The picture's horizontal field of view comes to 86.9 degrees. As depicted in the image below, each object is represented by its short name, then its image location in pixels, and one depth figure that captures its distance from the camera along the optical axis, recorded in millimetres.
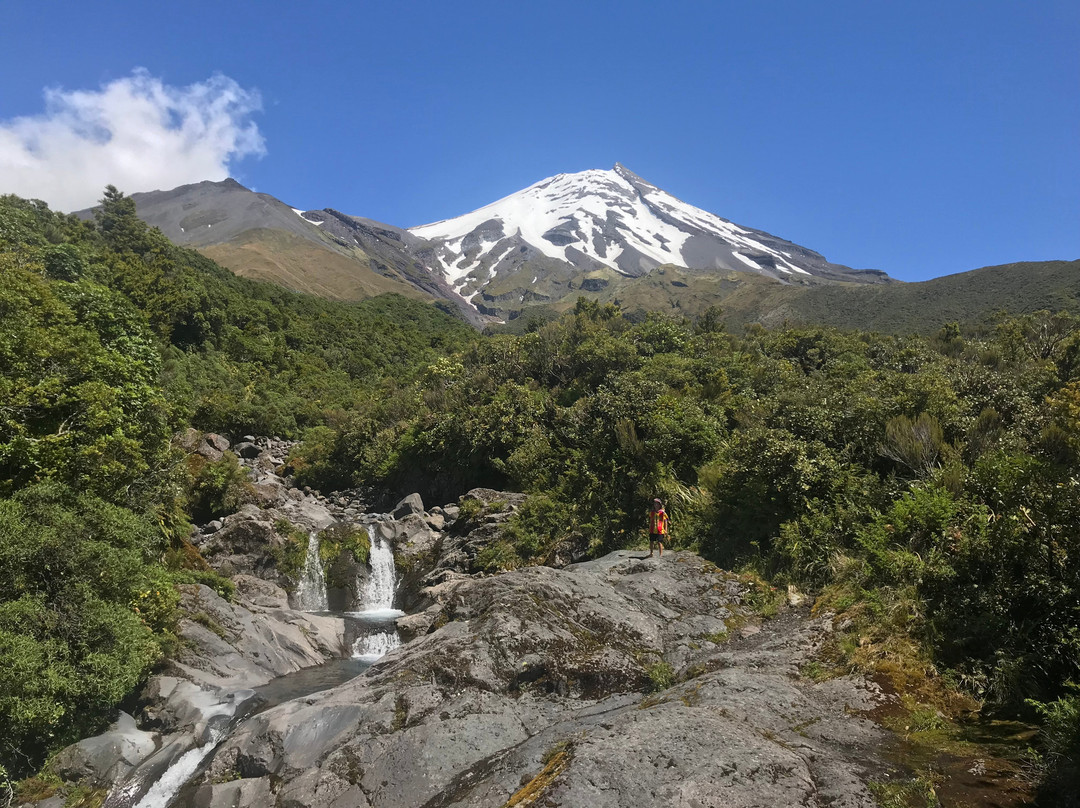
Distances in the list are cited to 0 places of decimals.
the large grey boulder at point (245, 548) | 22578
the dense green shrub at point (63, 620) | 8820
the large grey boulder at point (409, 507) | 28312
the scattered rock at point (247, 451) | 38703
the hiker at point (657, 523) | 14281
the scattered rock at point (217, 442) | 34034
